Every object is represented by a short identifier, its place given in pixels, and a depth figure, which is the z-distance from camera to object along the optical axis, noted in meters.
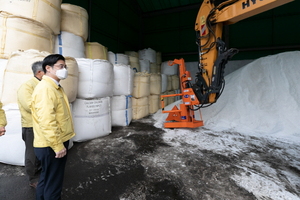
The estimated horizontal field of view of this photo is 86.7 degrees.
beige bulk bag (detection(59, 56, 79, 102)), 2.22
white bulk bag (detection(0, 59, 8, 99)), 1.87
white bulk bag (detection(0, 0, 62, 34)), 2.16
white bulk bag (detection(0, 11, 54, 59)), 2.00
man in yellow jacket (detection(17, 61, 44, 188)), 1.47
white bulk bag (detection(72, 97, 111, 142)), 2.68
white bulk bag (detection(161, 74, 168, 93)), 6.04
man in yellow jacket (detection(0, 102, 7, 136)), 1.28
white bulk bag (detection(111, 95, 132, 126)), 3.67
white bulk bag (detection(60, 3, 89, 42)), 2.99
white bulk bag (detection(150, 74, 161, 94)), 5.27
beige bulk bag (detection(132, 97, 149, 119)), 4.55
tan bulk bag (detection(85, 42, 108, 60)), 3.73
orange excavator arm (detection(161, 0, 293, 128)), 2.73
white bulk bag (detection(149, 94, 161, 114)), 5.32
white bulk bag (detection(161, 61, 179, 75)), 7.68
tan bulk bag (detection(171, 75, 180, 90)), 6.95
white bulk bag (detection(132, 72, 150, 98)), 4.46
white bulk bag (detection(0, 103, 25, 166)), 1.81
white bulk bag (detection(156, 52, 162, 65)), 7.96
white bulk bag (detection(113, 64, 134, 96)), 3.64
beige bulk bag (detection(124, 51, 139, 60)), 7.19
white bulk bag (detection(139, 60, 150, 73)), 6.64
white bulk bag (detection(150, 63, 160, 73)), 7.39
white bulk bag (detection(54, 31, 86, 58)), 2.86
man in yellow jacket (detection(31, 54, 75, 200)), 0.99
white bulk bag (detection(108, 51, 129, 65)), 5.11
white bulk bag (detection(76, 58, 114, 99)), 2.70
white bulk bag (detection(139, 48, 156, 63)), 7.52
